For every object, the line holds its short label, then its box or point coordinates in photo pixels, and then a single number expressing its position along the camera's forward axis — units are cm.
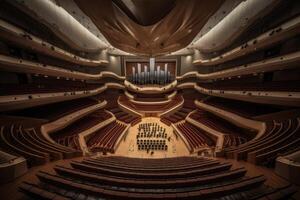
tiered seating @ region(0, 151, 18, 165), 285
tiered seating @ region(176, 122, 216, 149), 934
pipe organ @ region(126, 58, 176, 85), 2122
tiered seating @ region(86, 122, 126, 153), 872
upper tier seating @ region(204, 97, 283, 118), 954
